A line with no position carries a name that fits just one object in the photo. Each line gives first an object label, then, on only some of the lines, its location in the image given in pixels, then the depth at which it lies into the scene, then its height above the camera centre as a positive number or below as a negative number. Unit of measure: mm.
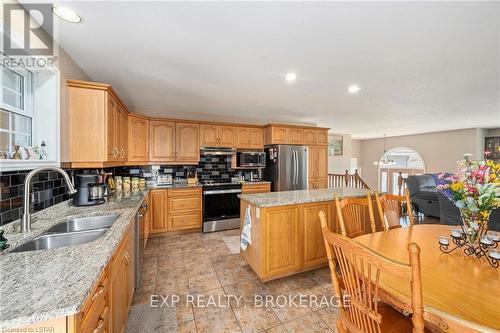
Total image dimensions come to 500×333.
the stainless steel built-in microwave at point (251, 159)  4445 +125
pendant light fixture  8790 +285
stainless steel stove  3828 -793
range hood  4199 +291
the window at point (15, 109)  1492 +436
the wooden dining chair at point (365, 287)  730 -542
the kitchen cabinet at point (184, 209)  3695 -804
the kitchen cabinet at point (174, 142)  3824 +439
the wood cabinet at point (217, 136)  4152 +599
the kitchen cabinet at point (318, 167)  4855 -56
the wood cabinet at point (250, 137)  4453 +602
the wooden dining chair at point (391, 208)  1994 -422
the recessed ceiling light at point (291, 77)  2518 +1103
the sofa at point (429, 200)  3654 -766
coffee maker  2064 -267
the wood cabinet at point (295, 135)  4543 +685
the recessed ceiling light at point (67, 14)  1443 +1092
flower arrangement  1239 -165
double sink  1363 -514
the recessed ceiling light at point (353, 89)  2928 +1114
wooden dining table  794 -573
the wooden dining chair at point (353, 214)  1818 -460
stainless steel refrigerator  4438 -52
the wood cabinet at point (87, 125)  2010 +395
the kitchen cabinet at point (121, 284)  1235 -828
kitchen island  2205 -758
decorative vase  1302 -390
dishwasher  2088 -838
